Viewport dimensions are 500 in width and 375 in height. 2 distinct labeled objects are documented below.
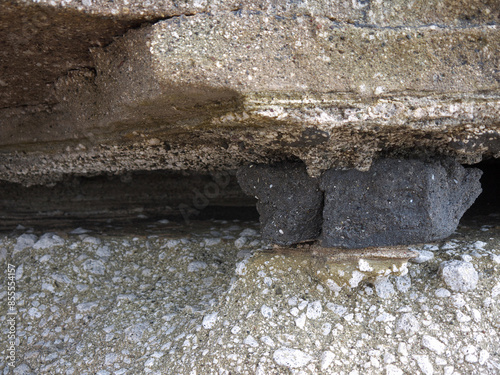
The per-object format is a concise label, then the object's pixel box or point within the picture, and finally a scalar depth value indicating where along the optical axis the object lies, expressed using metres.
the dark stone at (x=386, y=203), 1.35
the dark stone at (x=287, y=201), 1.43
